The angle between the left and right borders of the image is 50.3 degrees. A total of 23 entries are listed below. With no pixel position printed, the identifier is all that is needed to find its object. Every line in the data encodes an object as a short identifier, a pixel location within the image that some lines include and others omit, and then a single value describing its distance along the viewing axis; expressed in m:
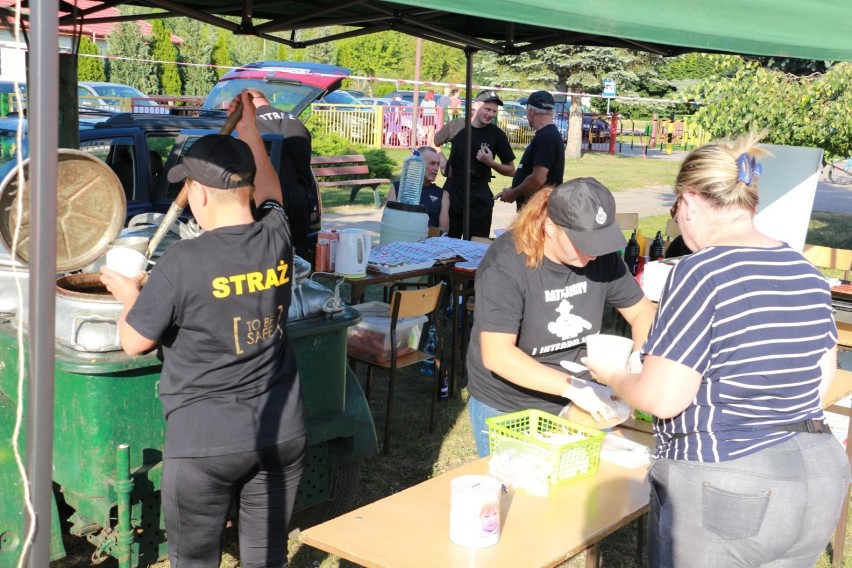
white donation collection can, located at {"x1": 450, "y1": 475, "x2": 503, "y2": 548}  2.28
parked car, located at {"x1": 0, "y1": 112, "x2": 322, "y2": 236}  7.15
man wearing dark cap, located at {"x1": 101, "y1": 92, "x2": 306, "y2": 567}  2.45
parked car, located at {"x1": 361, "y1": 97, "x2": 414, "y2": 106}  27.01
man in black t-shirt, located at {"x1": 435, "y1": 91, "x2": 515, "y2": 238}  7.62
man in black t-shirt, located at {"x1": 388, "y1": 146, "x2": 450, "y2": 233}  7.59
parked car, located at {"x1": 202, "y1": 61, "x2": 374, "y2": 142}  11.94
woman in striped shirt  2.06
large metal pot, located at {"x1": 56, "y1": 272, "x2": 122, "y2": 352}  3.00
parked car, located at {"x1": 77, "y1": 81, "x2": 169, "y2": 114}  17.70
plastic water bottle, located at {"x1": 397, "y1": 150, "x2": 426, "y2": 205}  7.56
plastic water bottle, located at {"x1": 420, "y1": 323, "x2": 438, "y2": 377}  6.36
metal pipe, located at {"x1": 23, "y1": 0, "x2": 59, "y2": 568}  1.56
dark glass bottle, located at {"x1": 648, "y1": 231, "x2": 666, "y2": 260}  6.62
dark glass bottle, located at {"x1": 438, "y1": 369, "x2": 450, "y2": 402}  5.98
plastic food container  5.36
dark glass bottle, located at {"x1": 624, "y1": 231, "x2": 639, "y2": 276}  6.54
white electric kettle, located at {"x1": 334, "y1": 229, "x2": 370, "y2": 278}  5.54
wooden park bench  14.73
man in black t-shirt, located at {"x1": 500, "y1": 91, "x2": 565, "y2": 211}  7.33
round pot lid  2.80
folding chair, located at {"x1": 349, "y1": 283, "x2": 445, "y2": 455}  5.04
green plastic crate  2.71
